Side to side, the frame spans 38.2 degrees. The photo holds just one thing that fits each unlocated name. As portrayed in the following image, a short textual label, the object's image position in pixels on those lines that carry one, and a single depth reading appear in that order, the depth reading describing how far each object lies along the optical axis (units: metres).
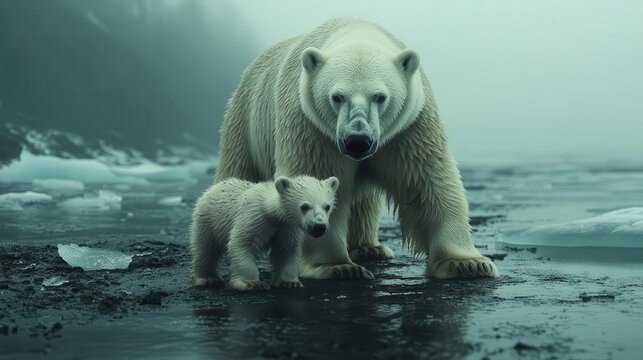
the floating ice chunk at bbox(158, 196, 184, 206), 15.08
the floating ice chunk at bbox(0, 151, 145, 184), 21.42
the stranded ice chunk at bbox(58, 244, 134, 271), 6.11
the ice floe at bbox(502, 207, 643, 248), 7.40
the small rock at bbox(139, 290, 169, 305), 4.68
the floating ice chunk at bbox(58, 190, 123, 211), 13.45
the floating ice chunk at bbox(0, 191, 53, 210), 14.15
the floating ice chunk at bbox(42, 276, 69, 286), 5.29
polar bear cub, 4.96
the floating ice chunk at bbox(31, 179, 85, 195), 19.75
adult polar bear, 5.44
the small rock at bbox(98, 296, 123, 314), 4.47
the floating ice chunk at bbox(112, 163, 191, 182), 25.48
